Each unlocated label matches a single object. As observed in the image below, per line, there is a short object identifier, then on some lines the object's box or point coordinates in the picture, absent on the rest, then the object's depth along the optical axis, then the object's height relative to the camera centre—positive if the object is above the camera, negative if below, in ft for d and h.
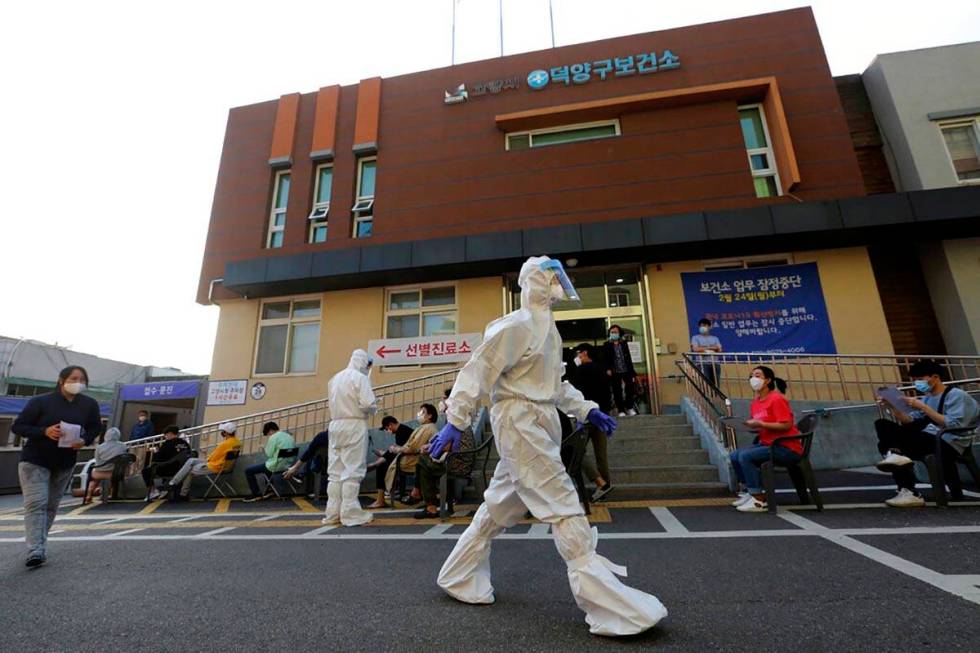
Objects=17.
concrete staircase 18.80 -0.92
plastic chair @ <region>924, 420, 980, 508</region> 13.93 -0.89
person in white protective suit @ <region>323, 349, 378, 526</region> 16.94 +0.29
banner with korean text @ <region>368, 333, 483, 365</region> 33.42 +7.43
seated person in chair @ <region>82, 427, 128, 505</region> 26.09 -0.17
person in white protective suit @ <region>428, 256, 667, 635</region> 7.50 +0.21
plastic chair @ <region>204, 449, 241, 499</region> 26.55 -1.33
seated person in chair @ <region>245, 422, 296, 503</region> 25.21 -0.64
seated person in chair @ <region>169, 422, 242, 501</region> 25.77 -0.83
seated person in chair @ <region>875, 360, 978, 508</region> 14.19 +0.16
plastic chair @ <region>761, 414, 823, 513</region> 14.84 -1.18
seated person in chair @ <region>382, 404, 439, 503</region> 20.52 +0.05
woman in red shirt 15.21 +0.02
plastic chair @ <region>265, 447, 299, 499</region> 25.22 -0.20
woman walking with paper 12.21 +0.33
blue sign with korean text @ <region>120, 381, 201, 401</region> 49.17 +7.04
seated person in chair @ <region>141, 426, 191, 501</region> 26.16 -0.23
